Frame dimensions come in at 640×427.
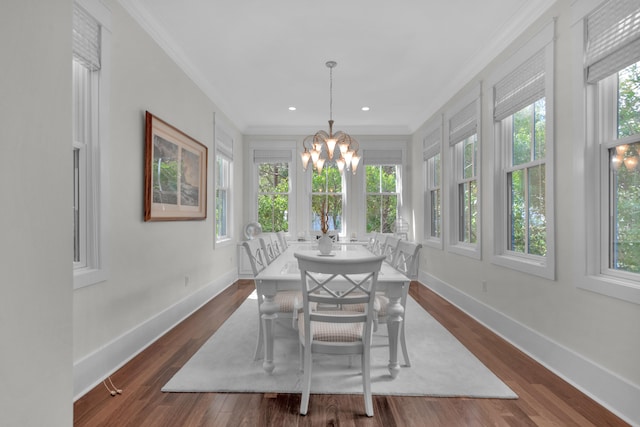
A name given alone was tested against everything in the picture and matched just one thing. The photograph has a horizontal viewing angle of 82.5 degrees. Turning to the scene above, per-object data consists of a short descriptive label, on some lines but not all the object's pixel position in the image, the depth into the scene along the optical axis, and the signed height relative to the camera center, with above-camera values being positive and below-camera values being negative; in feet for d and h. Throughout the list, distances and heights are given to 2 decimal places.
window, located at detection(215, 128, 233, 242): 18.07 +1.56
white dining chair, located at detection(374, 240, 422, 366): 8.43 -1.85
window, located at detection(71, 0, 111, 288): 7.91 +1.54
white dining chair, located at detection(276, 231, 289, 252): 15.94 -1.26
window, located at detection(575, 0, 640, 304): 6.92 +1.30
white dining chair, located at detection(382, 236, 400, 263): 11.74 -1.01
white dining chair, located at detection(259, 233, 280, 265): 13.82 -1.28
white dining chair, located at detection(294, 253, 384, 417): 6.47 -2.04
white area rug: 7.59 -3.65
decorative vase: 10.92 -0.93
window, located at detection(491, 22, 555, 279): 9.18 +1.62
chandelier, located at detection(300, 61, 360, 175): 12.51 +2.26
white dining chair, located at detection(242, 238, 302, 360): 8.82 -2.16
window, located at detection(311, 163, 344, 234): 22.62 +1.05
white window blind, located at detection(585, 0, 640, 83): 6.64 +3.40
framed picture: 10.39 +1.34
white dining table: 7.87 -1.82
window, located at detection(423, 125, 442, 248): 17.88 +1.27
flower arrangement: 10.83 -0.33
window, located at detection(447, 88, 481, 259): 13.46 +1.45
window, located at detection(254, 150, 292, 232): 22.52 +1.57
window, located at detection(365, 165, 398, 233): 22.71 +0.86
